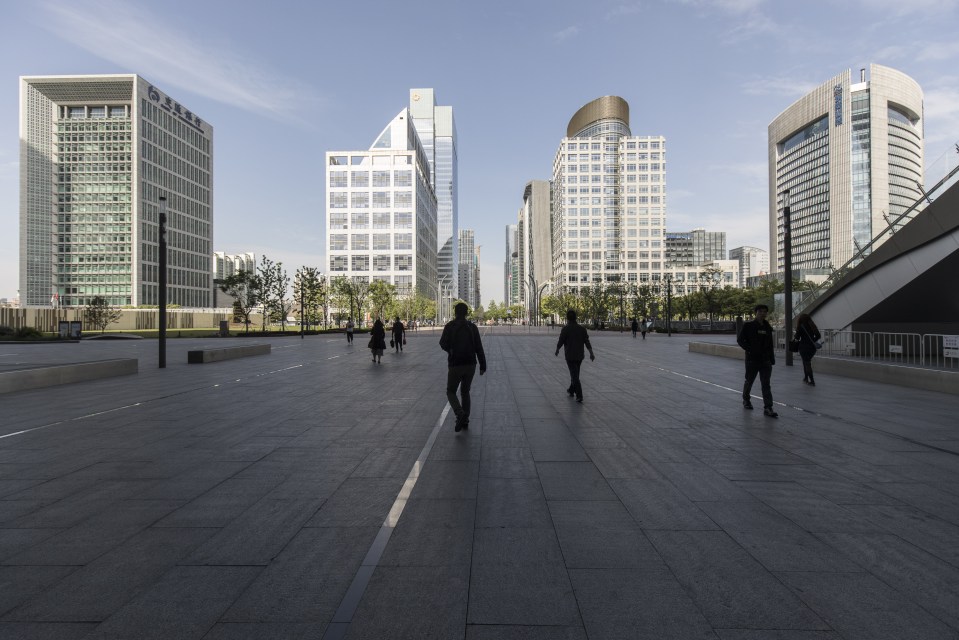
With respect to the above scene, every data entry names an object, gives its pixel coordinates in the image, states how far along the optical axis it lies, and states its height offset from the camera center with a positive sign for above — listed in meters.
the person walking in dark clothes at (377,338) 20.15 -0.63
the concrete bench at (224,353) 20.20 -1.33
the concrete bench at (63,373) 12.29 -1.38
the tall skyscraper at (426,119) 186.38 +72.22
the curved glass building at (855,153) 127.56 +42.97
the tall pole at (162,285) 17.81 +1.25
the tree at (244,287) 53.47 +3.63
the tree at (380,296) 78.25 +3.90
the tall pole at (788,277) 18.16 +1.61
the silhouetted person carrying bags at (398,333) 27.62 -0.57
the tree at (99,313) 58.41 +0.95
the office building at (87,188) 93.56 +24.18
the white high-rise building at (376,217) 116.00 +23.39
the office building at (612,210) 154.25 +33.46
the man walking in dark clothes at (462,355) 7.95 -0.50
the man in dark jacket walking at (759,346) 9.23 -0.40
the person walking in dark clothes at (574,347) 10.86 -0.50
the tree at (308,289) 60.00 +3.93
